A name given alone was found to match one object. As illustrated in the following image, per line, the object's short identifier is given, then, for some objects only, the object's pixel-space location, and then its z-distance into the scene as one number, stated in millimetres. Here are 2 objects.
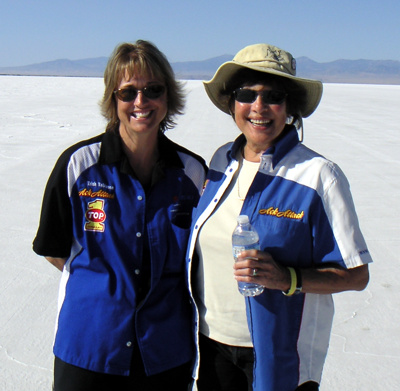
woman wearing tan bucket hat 1978
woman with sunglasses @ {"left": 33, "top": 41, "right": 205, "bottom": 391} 2170
